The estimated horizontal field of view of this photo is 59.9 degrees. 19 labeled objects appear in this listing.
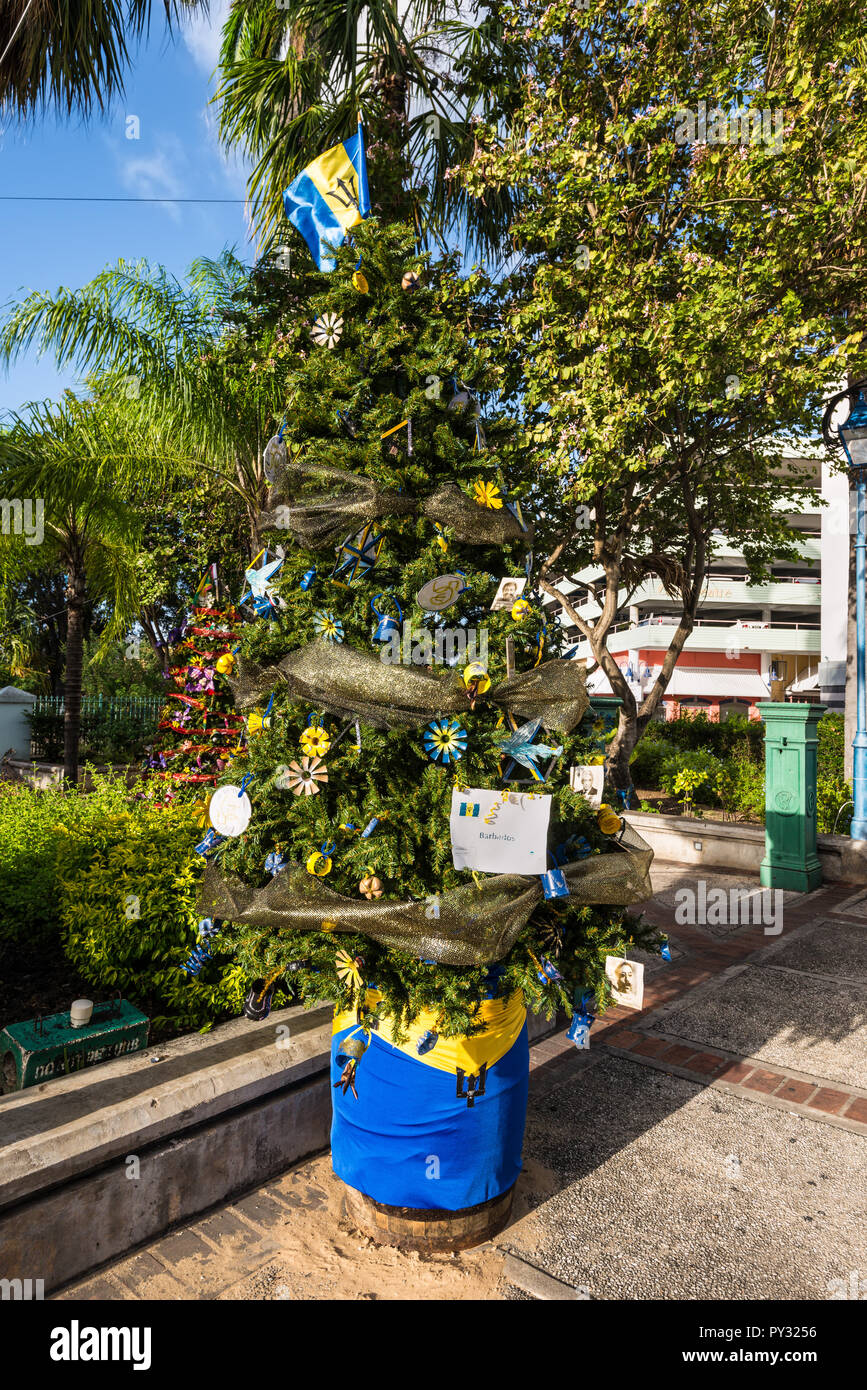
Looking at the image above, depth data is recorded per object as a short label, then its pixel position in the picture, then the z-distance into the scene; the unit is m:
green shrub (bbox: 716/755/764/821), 9.95
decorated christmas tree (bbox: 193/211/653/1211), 2.43
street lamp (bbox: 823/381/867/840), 7.67
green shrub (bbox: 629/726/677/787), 13.31
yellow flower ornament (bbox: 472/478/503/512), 2.66
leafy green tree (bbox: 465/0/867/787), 6.70
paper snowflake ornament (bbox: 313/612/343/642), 2.65
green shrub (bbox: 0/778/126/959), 4.01
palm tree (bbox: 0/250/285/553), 8.13
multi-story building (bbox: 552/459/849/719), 36.50
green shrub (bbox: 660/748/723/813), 10.86
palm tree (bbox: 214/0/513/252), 7.29
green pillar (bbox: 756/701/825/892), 7.45
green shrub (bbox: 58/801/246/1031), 3.44
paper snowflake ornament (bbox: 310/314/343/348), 2.82
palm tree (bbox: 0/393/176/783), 8.82
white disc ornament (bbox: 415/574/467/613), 2.48
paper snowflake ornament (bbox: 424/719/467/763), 2.47
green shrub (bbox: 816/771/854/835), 8.98
